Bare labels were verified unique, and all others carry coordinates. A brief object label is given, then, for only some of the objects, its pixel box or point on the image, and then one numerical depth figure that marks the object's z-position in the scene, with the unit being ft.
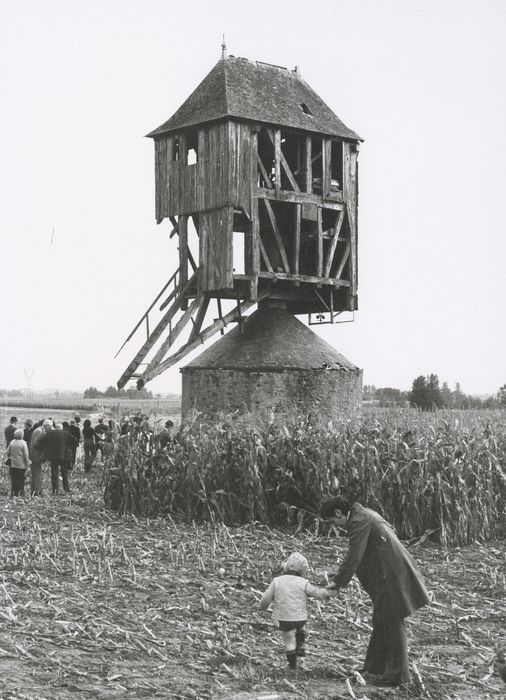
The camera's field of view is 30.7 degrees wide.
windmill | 80.84
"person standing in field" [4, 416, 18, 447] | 74.38
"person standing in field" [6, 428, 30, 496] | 60.37
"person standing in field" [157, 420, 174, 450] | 52.83
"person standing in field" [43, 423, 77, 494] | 63.16
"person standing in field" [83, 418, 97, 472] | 77.25
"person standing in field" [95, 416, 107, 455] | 81.89
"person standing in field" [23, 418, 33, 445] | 74.33
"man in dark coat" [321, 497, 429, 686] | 23.62
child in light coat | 24.13
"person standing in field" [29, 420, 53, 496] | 63.31
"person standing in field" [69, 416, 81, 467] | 74.38
